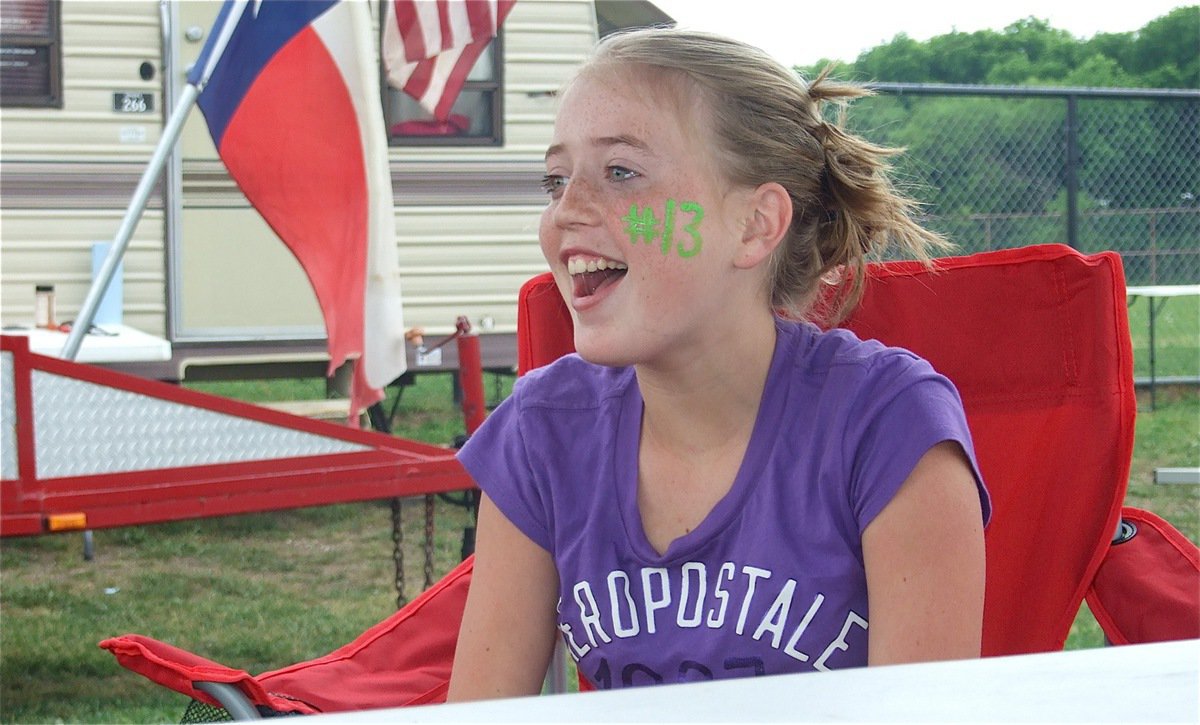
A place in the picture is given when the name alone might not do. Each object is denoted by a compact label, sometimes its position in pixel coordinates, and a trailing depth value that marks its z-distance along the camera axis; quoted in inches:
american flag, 221.3
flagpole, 161.6
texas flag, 163.3
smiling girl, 54.9
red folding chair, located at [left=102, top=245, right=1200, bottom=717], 73.4
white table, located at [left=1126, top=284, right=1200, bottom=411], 333.0
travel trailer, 260.7
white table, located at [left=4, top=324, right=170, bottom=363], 228.7
